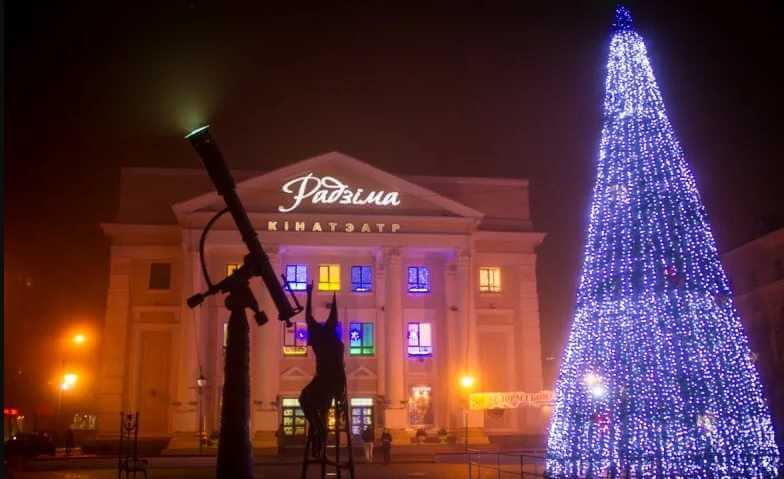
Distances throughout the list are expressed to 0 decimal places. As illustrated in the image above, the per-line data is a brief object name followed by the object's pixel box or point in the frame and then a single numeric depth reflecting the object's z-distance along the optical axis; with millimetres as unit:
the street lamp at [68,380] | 49816
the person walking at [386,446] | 34000
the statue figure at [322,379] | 15938
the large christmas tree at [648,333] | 18031
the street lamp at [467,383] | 46656
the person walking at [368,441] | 35094
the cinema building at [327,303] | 46531
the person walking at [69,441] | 40062
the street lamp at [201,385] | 43938
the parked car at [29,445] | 33309
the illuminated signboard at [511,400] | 41562
